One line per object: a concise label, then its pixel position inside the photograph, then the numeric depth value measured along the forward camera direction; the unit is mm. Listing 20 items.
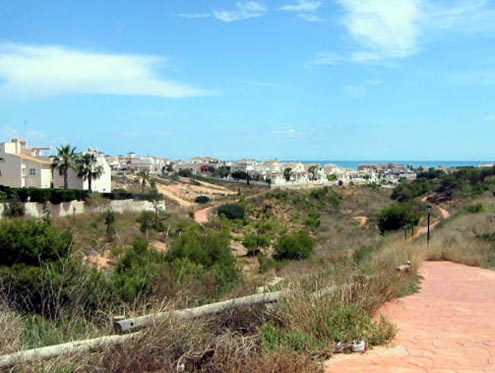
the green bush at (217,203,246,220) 45375
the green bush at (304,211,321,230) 41875
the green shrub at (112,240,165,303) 7532
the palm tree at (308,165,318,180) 102688
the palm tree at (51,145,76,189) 44656
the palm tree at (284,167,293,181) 89250
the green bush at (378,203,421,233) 31000
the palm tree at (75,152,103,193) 44625
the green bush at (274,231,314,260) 25938
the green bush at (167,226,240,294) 17656
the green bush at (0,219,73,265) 11492
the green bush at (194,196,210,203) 56469
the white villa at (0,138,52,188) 44000
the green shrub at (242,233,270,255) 30703
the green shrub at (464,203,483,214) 22891
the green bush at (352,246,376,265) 11634
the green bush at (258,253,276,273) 21891
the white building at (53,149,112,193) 45750
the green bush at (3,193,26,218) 30438
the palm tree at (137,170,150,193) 55628
